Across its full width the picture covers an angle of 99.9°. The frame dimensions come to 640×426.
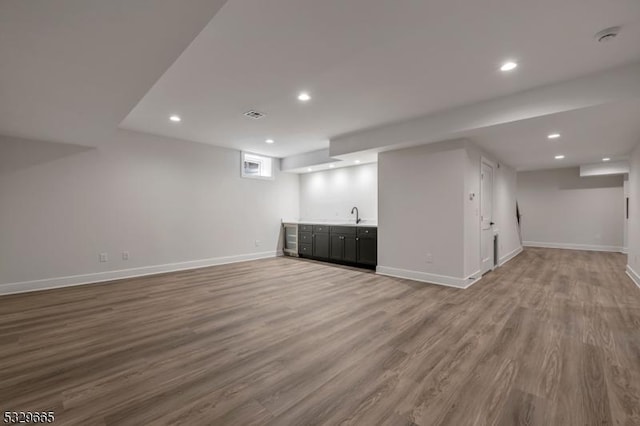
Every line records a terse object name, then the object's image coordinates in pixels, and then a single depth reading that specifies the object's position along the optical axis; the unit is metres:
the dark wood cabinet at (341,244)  5.67
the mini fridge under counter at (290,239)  7.32
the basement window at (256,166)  6.72
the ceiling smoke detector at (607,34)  2.12
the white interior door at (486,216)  4.95
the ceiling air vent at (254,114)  3.97
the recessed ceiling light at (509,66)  2.62
